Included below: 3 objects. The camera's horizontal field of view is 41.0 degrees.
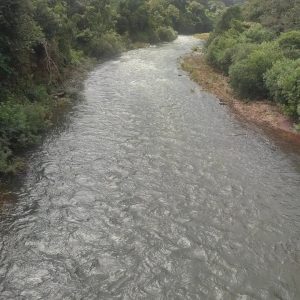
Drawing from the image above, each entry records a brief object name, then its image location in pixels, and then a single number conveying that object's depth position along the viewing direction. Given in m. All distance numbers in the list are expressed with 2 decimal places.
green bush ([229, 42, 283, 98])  30.61
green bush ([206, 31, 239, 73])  39.75
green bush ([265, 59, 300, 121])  25.45
